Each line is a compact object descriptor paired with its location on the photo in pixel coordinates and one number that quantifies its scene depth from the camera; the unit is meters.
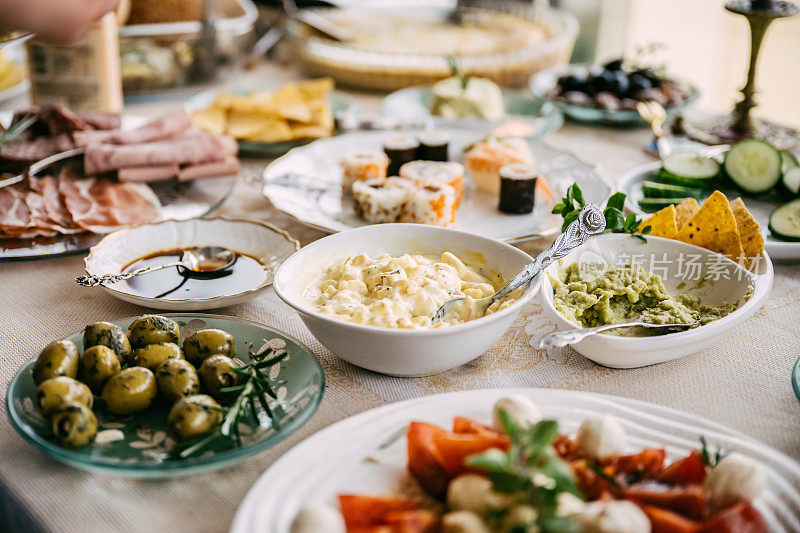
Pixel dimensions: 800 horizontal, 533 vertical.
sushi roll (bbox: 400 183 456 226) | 0.71
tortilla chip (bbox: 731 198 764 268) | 0.63
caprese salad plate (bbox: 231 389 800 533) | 0.40
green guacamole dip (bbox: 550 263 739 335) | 0.57
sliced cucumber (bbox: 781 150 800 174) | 0.78
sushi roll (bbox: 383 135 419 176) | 0.81
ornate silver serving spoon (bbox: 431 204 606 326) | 0.55
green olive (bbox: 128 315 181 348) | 0.53
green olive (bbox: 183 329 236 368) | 0.52
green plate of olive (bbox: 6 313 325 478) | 0.46
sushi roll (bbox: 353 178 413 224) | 0.72
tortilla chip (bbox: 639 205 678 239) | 0.64
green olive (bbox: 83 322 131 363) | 0.52
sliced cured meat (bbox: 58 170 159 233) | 0.71
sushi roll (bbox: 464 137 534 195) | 0.79
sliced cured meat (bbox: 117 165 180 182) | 0.77
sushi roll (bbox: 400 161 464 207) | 0.75
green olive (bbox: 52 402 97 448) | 0.46
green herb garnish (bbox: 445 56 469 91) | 0.98
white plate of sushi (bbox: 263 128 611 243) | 0.72
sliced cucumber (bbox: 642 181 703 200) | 0.76
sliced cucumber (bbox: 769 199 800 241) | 0.68
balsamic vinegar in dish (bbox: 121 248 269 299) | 0.61
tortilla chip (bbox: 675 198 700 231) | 0.67
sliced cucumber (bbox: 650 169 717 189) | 0.78
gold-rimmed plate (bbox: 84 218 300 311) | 0.59
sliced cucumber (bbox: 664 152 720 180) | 0.79
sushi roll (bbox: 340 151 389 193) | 0.77
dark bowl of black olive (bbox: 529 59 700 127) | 0.99
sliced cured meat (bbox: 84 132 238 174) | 0.77
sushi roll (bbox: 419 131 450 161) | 0.81
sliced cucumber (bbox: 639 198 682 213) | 0.75
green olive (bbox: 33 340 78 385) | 0.49
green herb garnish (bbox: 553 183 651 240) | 0.64
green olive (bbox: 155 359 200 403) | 0.49
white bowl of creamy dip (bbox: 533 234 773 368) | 0.54
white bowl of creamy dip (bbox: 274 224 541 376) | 0.52
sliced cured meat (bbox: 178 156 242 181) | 0.79
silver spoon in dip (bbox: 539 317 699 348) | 0.51
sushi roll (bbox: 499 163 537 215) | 0.74
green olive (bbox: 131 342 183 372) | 0.51
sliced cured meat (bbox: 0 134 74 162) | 0.76
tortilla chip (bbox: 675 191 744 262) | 0.62
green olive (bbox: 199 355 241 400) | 0.50
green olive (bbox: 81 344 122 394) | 0.50
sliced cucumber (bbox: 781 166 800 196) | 0.75
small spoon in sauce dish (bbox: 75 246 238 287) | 0.64
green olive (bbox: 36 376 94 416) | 0.47
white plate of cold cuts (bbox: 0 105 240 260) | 0.70
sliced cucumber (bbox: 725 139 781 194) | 0.77
